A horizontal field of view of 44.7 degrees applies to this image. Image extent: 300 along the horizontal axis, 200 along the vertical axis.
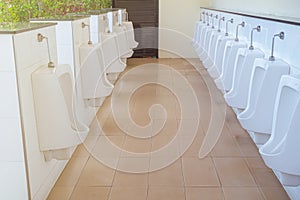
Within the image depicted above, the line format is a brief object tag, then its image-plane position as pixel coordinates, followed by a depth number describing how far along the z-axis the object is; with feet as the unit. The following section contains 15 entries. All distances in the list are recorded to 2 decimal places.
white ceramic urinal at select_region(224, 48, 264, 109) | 9.23
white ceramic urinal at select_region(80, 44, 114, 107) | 10.47
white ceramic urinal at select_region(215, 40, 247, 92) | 10.91
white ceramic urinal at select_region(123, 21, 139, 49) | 18.22
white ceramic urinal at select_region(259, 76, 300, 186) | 5.92
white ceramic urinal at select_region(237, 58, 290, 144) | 7.57
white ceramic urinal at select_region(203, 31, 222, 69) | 14.25
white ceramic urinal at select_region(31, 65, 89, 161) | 6.76
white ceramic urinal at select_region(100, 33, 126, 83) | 12.55
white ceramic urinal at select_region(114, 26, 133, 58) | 15.19
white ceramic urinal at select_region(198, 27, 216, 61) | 16.22
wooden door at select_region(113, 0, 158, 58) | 23.20
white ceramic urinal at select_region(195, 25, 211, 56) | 17.71
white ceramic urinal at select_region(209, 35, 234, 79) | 12.75
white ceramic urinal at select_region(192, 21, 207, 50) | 19.49
